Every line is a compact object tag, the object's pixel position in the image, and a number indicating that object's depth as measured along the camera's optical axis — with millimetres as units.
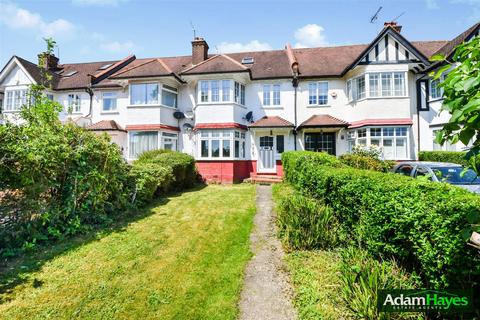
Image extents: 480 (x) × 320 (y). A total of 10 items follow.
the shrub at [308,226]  5590
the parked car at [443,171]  7370
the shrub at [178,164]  12141
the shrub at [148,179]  9234
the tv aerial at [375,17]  20461
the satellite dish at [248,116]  17609
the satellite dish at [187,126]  18016
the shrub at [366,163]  12594
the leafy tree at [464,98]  1634
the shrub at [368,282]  3234
